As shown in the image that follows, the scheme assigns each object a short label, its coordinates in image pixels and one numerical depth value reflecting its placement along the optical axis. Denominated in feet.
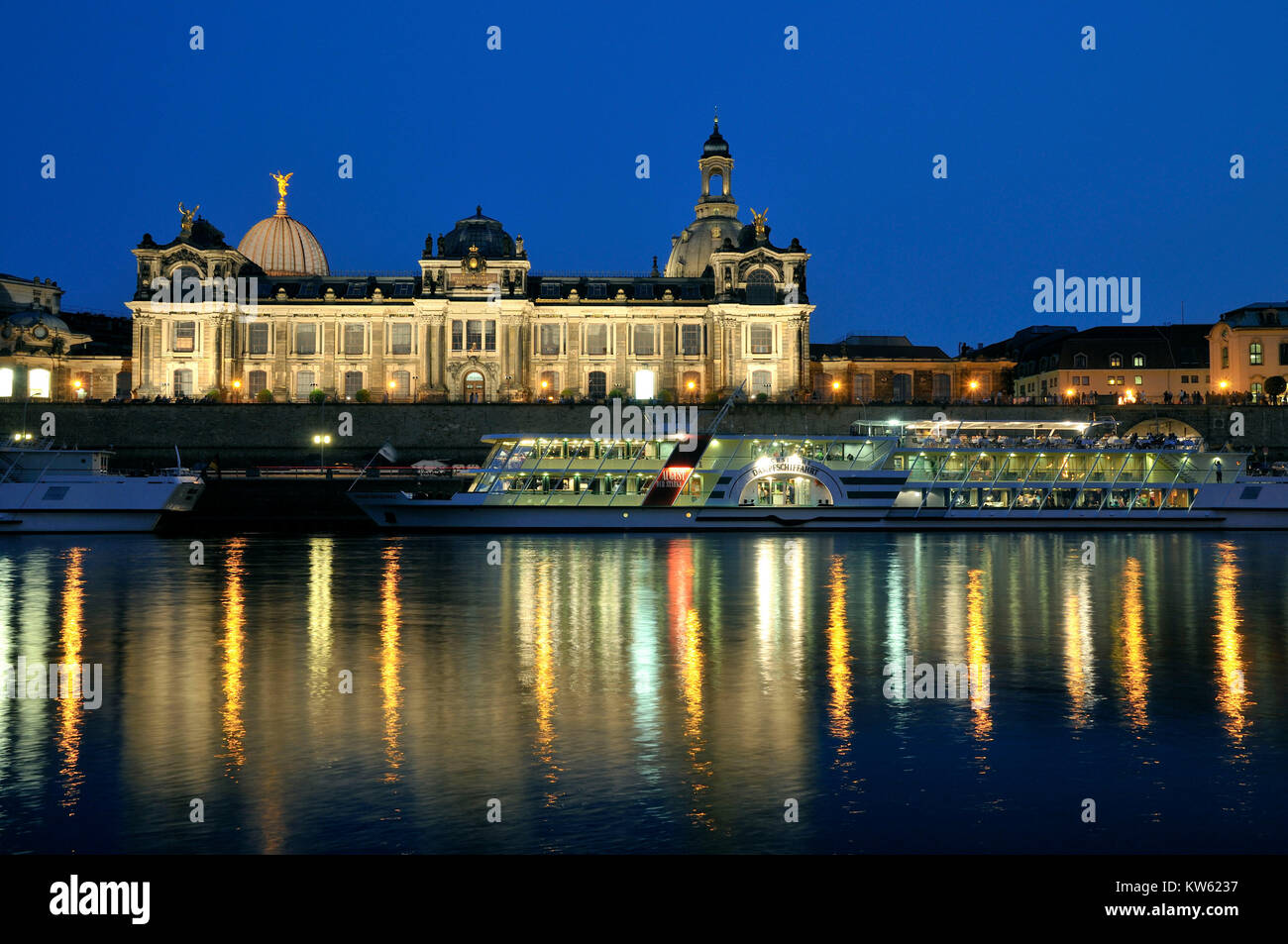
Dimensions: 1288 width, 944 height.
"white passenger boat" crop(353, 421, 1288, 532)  185.06
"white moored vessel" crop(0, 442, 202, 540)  179.01
